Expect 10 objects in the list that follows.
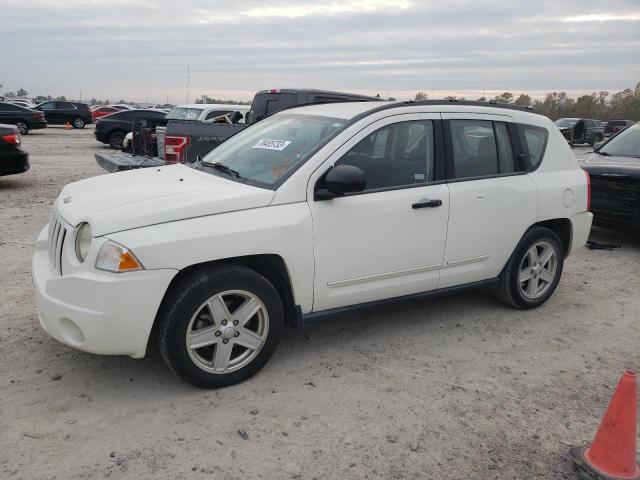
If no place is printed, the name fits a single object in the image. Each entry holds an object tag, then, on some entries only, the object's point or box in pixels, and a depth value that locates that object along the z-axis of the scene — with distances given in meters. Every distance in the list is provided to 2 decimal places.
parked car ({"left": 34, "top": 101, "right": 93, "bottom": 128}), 31.97
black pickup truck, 8.35
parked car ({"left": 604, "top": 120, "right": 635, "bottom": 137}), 40.09
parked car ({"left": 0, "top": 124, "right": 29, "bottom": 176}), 10.01
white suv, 3.29
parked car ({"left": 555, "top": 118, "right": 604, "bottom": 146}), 32.16
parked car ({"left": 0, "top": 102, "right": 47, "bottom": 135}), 24.21
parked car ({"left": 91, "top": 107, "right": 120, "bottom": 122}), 35.28
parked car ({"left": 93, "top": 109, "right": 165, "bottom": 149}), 20.72
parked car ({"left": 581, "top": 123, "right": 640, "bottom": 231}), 7.39
